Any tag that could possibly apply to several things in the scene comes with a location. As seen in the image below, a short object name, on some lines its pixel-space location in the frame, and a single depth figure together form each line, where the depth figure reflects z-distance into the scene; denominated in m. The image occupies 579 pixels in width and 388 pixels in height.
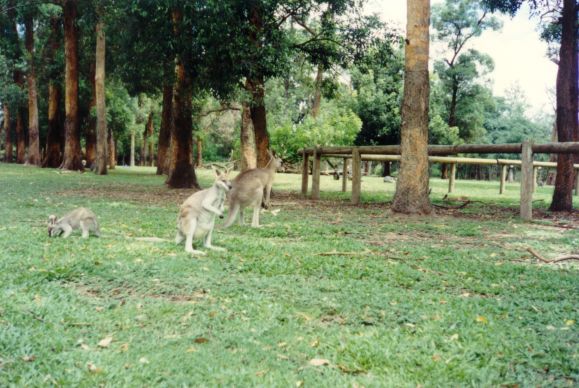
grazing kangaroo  6.77
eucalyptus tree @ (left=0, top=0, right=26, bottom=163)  28.82
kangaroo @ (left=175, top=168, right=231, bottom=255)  6.18
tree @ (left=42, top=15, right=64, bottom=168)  29.70
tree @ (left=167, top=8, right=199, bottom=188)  15.38
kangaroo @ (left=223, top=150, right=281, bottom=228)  8.16
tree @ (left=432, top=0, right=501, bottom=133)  36.06
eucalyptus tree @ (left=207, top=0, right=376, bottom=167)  12.15
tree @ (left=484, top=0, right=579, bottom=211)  12.24
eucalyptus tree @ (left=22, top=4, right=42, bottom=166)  32.50
